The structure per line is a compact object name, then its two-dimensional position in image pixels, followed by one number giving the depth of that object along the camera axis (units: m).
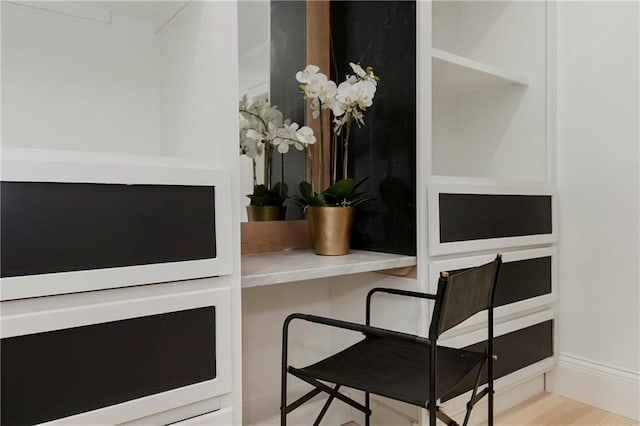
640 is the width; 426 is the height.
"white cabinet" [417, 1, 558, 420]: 1.53
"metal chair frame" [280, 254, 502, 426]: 1.00
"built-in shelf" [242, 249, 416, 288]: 1.21
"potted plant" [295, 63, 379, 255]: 1.49
